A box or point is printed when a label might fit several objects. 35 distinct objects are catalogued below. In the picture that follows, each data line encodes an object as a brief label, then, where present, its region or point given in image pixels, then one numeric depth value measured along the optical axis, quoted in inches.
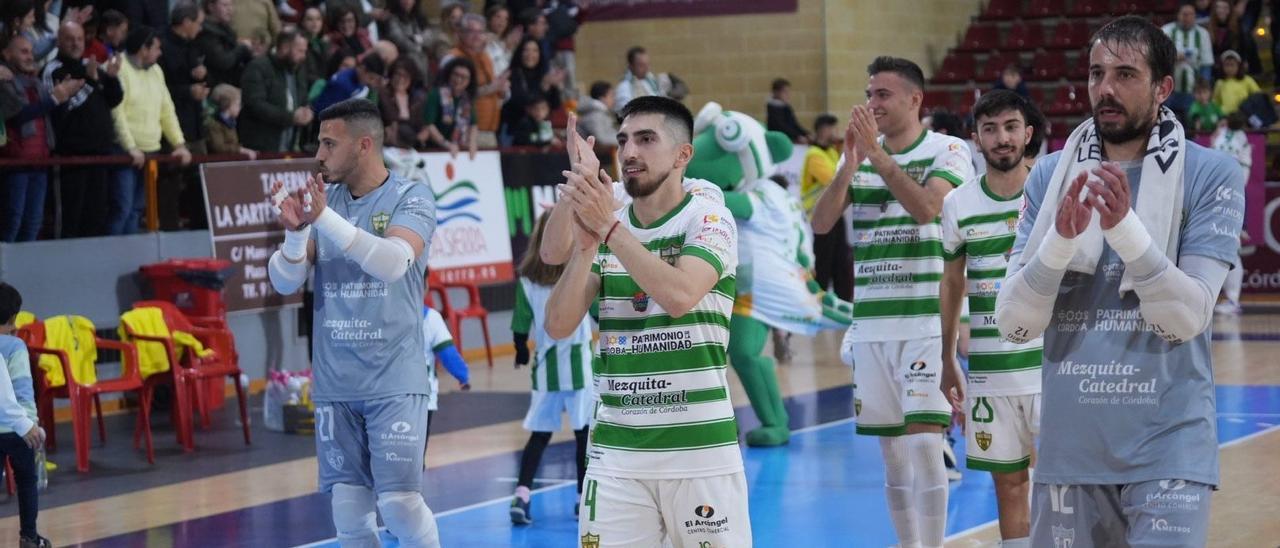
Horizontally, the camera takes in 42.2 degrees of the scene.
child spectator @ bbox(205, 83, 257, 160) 543.8
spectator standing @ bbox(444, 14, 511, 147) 666.2
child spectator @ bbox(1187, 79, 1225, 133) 803.4
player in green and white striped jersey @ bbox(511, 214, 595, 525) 340.8
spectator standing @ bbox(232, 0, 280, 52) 591.8
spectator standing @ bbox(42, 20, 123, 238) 472.4
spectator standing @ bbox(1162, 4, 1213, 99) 848.9
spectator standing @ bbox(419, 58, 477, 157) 627.8
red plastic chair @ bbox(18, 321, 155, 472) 404.2
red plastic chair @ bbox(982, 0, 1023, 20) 977.5
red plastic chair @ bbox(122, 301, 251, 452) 434.0
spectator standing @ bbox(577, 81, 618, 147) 694.5
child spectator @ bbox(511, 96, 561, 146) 666.8
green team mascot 422.3
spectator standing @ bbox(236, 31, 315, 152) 547.8
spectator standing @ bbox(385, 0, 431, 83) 665.0
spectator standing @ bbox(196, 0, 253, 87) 549.3
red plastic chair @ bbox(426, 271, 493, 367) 584.0
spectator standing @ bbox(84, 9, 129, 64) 506.0
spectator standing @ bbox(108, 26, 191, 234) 495.2
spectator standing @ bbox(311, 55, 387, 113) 568.1
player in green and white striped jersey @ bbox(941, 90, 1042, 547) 243.9
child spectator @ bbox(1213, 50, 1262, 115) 831.7
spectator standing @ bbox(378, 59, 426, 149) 578.9
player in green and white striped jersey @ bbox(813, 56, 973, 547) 269.1
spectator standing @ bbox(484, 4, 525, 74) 692.7
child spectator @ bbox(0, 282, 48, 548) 302.4
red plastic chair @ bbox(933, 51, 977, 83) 925.2
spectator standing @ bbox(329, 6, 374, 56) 619.5
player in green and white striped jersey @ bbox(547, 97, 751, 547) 185.9
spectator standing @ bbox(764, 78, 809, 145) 802.2
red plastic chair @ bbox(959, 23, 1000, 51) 948.0
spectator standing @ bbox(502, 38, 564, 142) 674.2
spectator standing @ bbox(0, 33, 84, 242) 464.8
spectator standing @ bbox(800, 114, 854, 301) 696.4
